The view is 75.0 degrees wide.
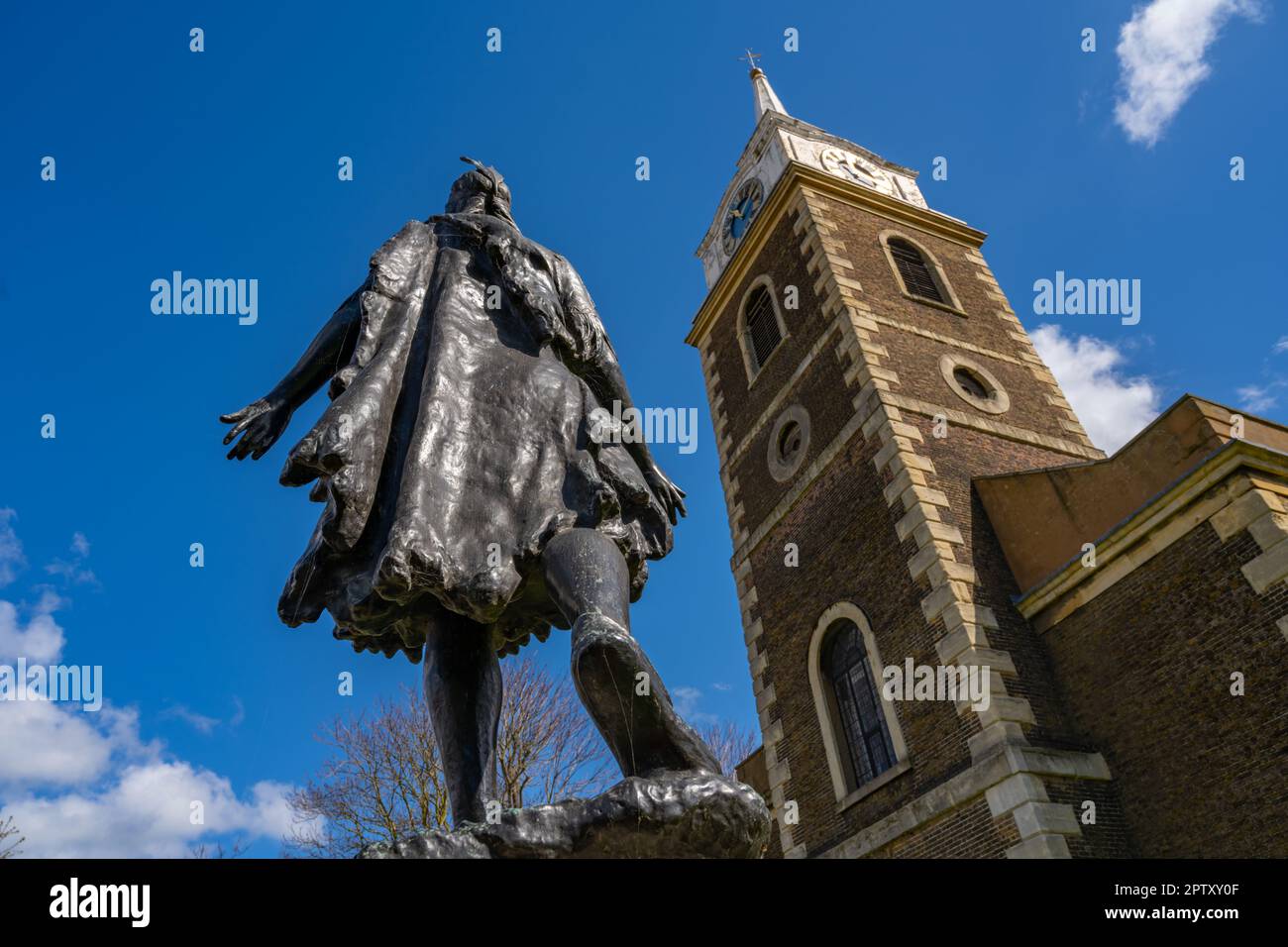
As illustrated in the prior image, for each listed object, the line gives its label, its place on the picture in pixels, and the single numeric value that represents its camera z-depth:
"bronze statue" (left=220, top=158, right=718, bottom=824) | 2.26
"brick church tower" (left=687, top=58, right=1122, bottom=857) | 10.52
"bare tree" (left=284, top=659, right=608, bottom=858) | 14.62
